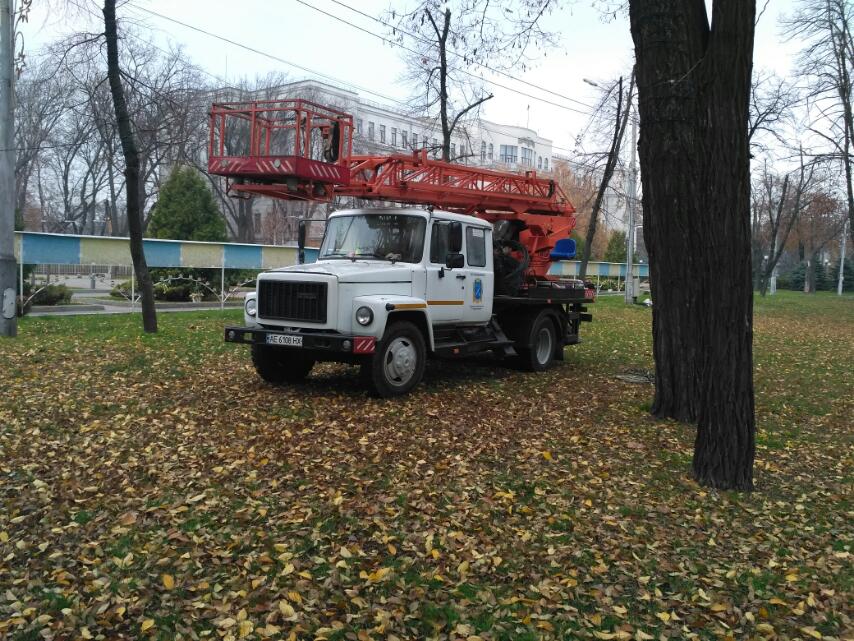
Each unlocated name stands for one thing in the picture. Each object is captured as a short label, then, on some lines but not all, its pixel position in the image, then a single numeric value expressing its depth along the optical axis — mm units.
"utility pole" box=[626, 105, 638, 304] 28953
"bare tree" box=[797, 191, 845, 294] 46106
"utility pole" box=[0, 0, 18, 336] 13359
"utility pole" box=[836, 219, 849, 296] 60381
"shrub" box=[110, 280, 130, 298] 22844
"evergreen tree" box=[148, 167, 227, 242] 37531
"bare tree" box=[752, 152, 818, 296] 41469
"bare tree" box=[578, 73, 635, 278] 23409
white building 48188
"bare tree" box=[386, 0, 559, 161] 19609
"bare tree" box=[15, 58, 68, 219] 35125
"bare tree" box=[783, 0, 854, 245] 25109
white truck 8781
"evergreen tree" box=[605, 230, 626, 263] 55812
